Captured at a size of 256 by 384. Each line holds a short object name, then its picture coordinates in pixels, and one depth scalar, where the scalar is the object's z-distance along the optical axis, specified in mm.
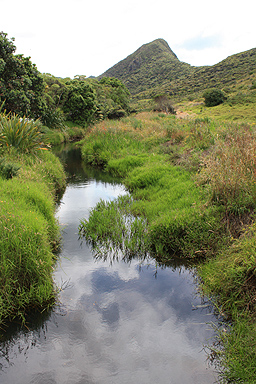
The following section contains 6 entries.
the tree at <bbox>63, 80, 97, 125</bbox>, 33656
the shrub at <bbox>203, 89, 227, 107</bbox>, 39594
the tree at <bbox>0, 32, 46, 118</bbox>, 19327
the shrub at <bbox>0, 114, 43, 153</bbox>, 9148
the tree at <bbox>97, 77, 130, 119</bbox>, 37312
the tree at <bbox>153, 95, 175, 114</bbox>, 36438
